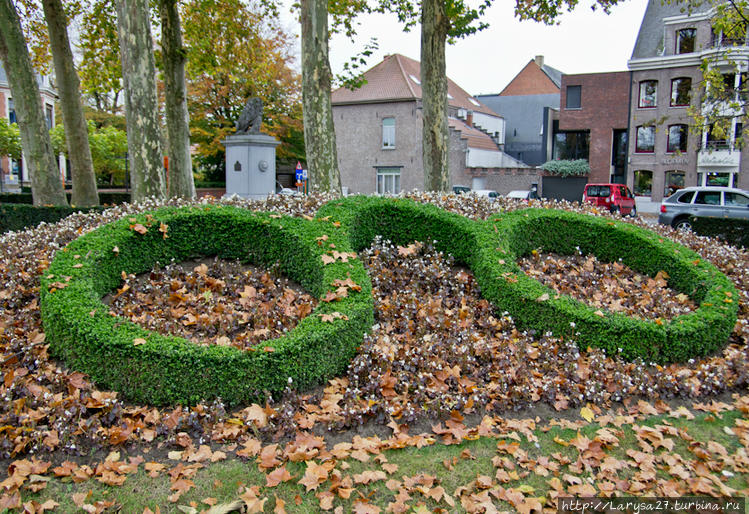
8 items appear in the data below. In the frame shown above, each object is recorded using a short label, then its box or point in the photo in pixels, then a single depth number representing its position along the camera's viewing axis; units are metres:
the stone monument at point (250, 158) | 13.05
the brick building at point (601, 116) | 35.28
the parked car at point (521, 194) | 30.24
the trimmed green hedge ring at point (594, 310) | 5.95
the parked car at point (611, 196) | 24.80
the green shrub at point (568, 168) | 36.16
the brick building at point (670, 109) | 31.06
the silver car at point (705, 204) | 17.42
